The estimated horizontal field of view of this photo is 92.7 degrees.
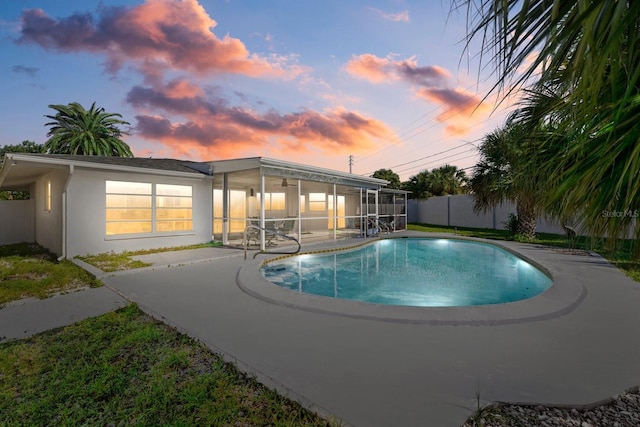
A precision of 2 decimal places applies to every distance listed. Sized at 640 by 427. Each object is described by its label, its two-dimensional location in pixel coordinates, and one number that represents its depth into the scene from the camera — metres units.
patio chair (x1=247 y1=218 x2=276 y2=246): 11.88
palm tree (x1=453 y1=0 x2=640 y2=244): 1.04
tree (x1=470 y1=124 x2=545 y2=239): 13.24
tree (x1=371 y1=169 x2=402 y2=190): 41.22
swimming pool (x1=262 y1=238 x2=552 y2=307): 7.02
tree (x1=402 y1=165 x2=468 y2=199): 27.73
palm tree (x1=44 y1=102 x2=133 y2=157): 25.61
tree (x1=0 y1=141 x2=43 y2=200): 27.42
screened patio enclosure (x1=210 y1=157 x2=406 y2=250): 11.54
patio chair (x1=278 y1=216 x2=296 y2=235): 13.14
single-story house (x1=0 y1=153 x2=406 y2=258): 9.14
